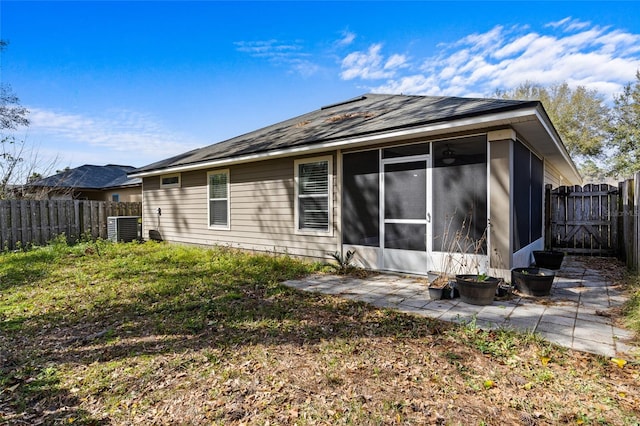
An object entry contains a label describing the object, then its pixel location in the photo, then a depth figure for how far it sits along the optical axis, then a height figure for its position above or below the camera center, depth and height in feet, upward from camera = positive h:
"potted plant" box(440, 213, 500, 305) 15.42 -2.24
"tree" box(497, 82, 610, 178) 64.54 +19.55
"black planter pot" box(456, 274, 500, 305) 12.49 -3.44
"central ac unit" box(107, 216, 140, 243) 32.86 -1.96
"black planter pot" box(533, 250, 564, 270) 19.69 -3.46
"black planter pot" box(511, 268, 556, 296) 13.51 -3.40
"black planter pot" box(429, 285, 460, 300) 13.51 -3.79
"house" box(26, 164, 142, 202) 53.21 +4.52
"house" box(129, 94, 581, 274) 15.06 +1.54
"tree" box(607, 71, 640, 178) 53.98 +13.65
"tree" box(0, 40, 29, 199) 37.68 +9.94
